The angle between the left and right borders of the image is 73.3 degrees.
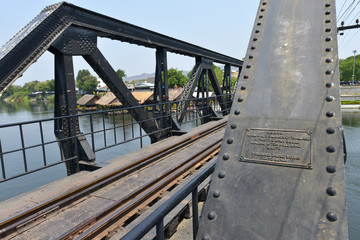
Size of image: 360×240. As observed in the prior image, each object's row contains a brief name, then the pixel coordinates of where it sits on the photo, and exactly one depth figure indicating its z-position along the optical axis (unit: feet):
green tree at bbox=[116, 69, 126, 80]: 461.53
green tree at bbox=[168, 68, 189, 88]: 318.20
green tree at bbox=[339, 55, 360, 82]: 298.15
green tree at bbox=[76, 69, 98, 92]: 450.71
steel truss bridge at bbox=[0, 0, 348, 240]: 4.38
